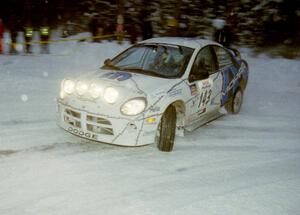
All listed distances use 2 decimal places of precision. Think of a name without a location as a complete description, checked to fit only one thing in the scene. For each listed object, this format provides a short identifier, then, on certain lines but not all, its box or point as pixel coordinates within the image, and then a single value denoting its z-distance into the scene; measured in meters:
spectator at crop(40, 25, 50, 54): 16.39
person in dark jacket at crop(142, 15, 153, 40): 16.25
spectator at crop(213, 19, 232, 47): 15.81
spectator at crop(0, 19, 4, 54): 15.22
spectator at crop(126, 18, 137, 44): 17.05
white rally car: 4.88
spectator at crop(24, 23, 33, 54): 16.06
